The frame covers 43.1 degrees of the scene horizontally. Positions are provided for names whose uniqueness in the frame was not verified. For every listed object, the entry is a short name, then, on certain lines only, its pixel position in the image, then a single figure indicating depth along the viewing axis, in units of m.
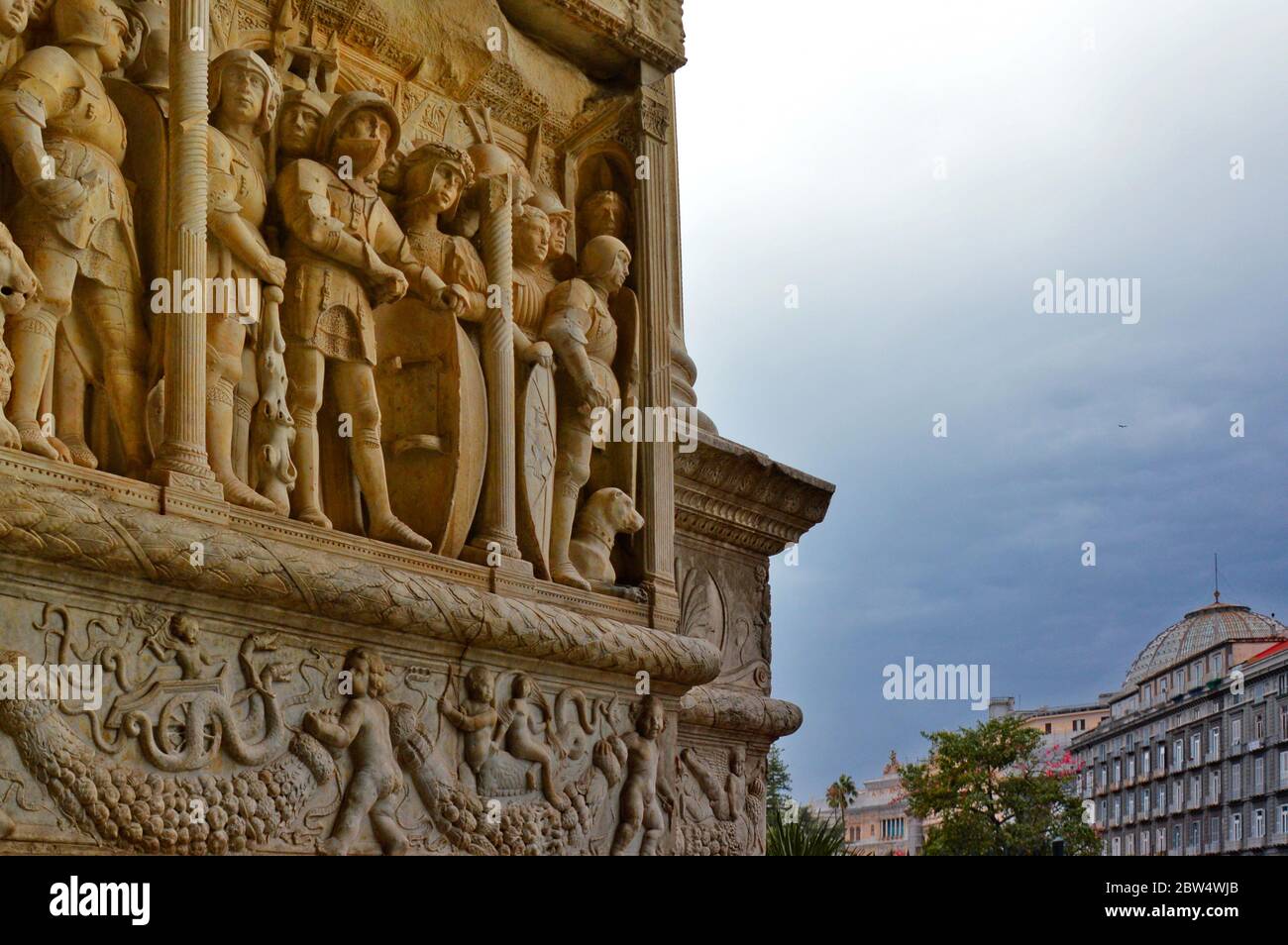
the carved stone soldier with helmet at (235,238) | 6.15
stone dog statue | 7.81
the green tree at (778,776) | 44.09
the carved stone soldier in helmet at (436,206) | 7.29
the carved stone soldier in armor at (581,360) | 7.84
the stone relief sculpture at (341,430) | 5.50
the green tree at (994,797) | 42.78
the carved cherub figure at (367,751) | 6.18
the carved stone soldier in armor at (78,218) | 5.60
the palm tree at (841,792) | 53.03
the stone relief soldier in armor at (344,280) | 6.63
